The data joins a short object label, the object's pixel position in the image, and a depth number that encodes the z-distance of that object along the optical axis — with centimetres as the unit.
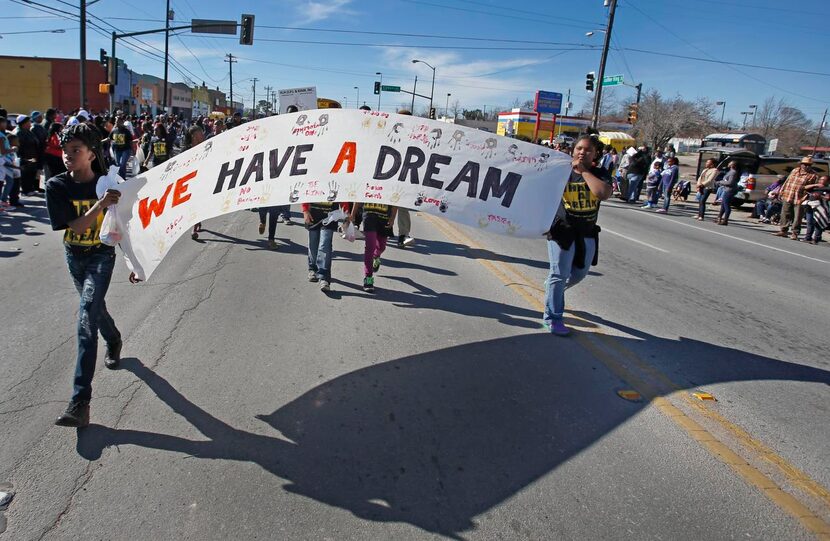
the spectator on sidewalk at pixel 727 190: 1553
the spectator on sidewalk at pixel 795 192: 1342
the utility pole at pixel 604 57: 2456
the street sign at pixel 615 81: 2370
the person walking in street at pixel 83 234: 330
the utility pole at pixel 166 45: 3359
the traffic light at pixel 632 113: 2880
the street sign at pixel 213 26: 2267
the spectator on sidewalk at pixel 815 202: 1300
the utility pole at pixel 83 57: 2036
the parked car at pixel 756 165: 1908
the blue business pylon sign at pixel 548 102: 5178
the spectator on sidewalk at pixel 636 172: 1948
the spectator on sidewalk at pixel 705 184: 1648
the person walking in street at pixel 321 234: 619
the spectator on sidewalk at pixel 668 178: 1794
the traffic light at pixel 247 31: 2373
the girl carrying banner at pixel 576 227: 472
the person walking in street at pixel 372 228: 619
